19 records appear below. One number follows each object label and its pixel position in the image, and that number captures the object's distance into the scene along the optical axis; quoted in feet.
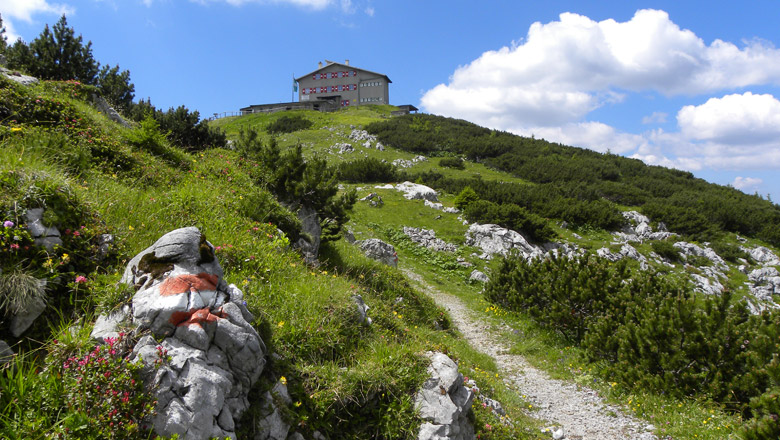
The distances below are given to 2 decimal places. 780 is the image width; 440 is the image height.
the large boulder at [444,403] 16.58
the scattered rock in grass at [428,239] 74.84
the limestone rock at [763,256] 89.71
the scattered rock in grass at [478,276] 64.85
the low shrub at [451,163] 145.18
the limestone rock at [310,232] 31.56
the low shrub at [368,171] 118.83
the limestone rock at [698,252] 86.63
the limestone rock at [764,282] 74.59
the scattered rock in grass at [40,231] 14.08
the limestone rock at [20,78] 36.77
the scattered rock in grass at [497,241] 75.31
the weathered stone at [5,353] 10.80
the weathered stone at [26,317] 11.86
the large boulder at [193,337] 11.34
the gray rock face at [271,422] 13.32
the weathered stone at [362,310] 20.92
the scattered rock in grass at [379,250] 49.62
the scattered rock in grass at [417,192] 100.70
